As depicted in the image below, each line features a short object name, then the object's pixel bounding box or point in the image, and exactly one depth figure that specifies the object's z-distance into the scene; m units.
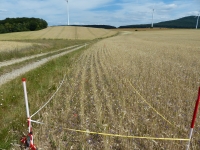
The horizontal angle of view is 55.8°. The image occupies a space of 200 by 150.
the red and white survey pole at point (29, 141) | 4.50
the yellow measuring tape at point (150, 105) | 5.87
